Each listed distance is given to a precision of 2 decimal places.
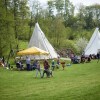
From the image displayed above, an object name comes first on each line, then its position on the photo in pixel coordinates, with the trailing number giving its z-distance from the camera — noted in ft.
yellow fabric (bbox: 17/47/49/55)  103.38
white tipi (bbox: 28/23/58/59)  125.29
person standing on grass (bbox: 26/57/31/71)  91.24
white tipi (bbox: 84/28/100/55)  149.99
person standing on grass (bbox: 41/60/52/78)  69.14
